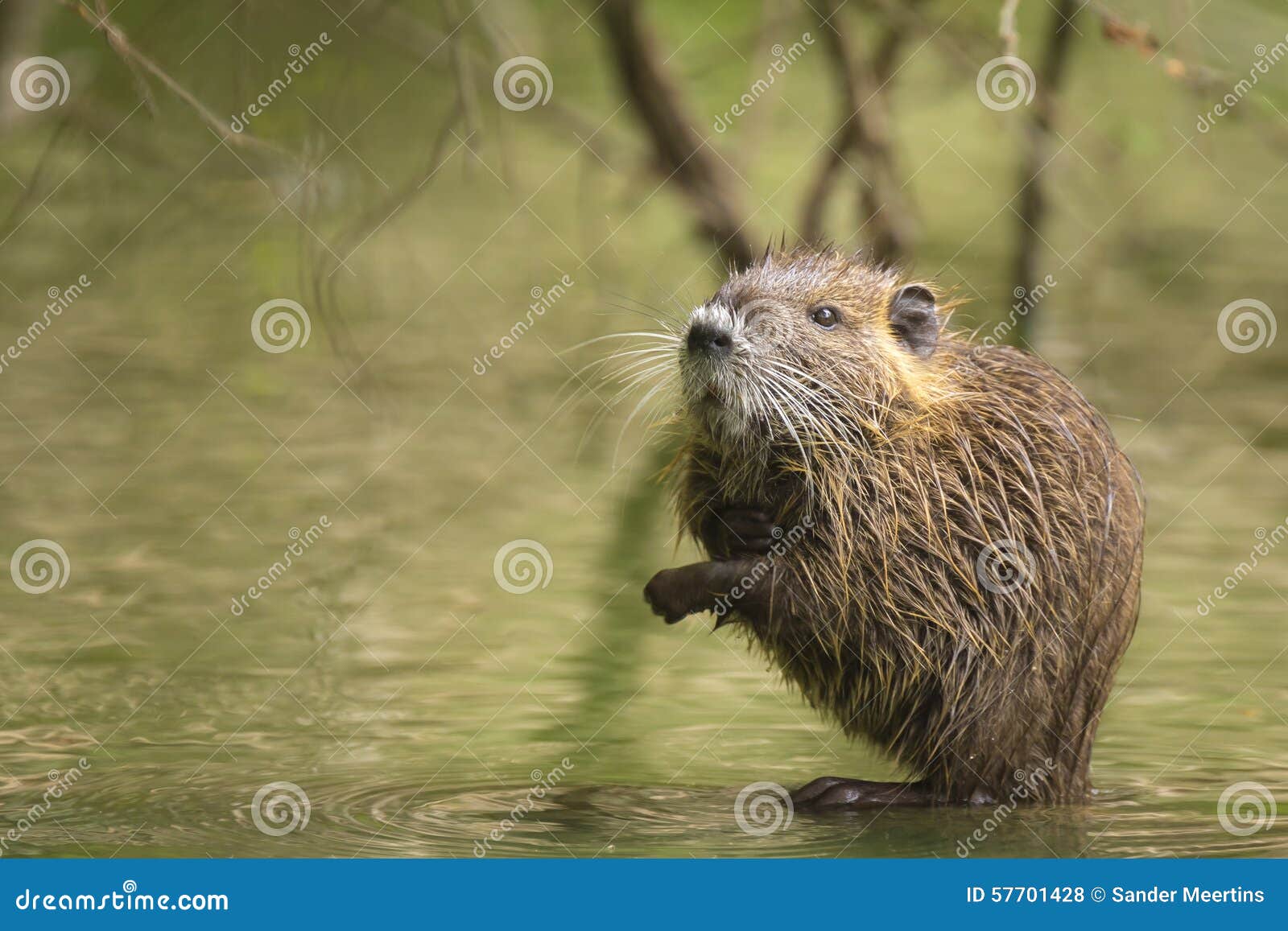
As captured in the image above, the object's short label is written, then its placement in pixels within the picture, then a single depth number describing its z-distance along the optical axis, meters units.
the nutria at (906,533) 5.69
